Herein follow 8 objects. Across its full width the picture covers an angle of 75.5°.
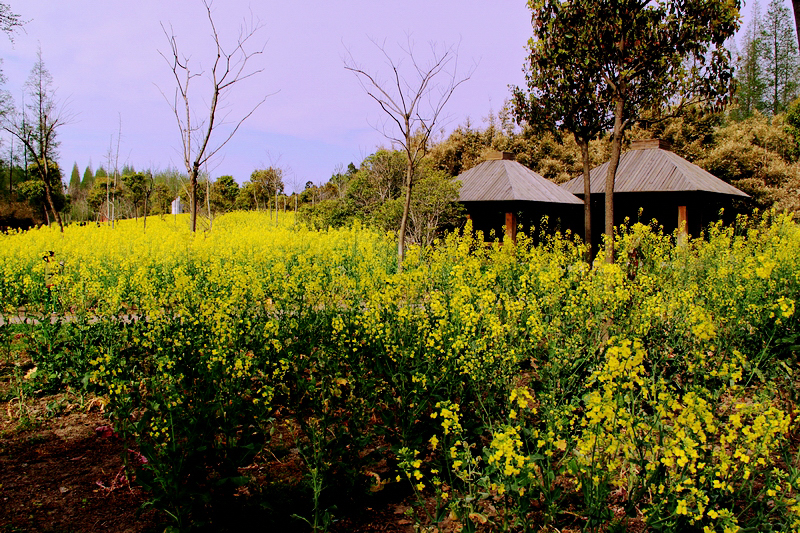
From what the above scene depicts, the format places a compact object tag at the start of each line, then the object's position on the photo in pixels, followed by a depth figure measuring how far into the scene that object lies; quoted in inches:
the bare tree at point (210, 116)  427.2
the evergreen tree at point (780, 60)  1536.7
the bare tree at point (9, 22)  464.5
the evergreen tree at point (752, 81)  1589.6
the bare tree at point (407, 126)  385.4
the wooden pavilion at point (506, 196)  652.7
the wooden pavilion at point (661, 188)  697.0
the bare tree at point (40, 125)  688.4
